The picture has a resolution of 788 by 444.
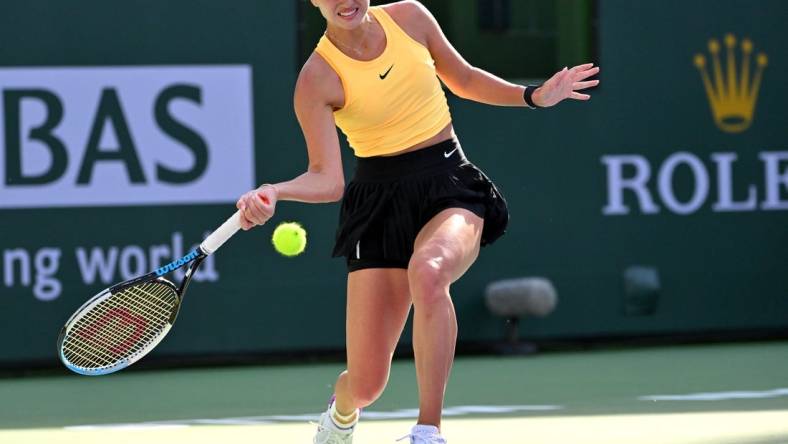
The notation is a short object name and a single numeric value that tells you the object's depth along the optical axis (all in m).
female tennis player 8.63
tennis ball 8.35
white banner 14.46
